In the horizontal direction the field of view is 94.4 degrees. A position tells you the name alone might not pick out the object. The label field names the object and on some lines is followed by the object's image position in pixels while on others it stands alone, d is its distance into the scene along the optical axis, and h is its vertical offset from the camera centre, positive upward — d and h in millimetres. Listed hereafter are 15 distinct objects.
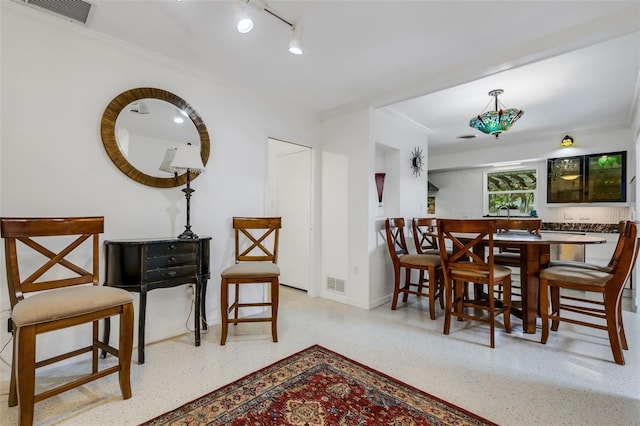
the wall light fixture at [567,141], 4635 +1201
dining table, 2718 -469
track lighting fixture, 1837 +1287
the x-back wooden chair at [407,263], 3199 -531
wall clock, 4424 +838
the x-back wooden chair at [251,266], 2527 -473
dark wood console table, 2160 -403
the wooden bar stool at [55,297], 1464 -477
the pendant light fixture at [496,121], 2986 +1008
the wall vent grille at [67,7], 1951 +1393
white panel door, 4188 +13
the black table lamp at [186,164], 2451 +424
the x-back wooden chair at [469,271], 2541 -488
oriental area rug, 1598 -1105
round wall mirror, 2373 +719
